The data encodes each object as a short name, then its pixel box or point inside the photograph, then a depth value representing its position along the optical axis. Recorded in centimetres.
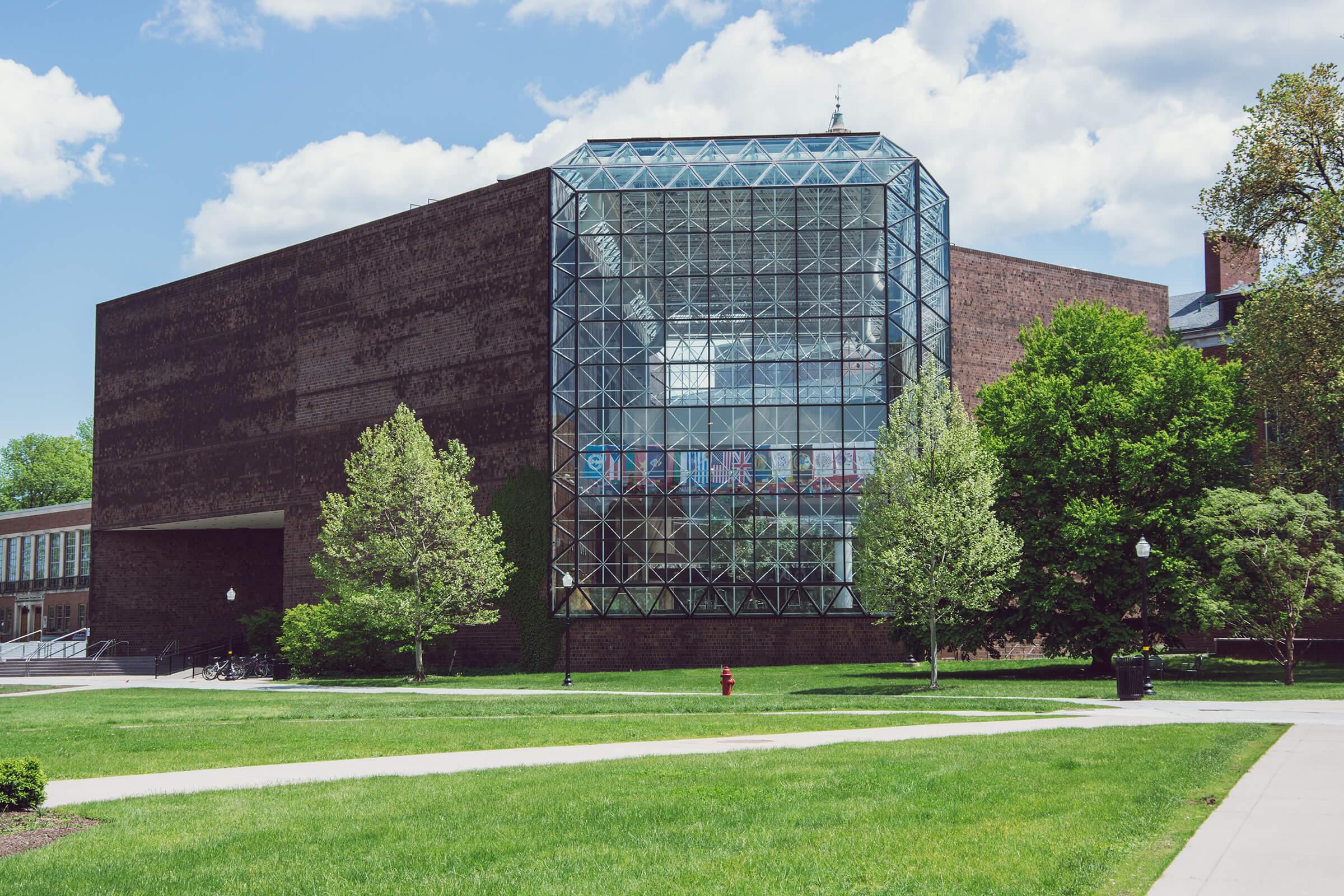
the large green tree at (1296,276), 3531
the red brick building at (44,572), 7331
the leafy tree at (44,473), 10927
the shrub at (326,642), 4659
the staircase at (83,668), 5800
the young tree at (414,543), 4284
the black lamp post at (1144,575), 2655
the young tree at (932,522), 3275
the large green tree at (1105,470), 3631
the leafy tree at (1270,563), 3225
